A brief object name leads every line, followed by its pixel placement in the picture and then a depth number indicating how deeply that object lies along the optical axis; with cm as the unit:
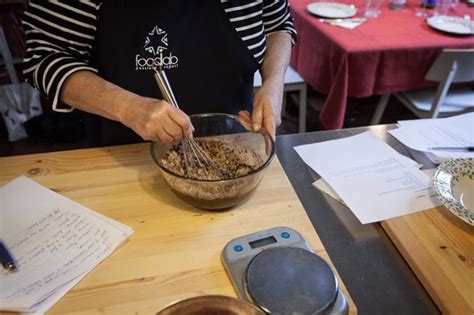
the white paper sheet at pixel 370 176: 77
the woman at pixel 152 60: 75
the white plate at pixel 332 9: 197
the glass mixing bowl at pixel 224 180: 68
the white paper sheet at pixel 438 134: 91
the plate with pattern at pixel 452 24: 183
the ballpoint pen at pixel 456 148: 92
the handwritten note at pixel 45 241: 58
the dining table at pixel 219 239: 60
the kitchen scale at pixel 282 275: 55
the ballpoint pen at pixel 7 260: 61
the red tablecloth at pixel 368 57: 170
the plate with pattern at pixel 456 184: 73
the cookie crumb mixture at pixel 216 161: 74
